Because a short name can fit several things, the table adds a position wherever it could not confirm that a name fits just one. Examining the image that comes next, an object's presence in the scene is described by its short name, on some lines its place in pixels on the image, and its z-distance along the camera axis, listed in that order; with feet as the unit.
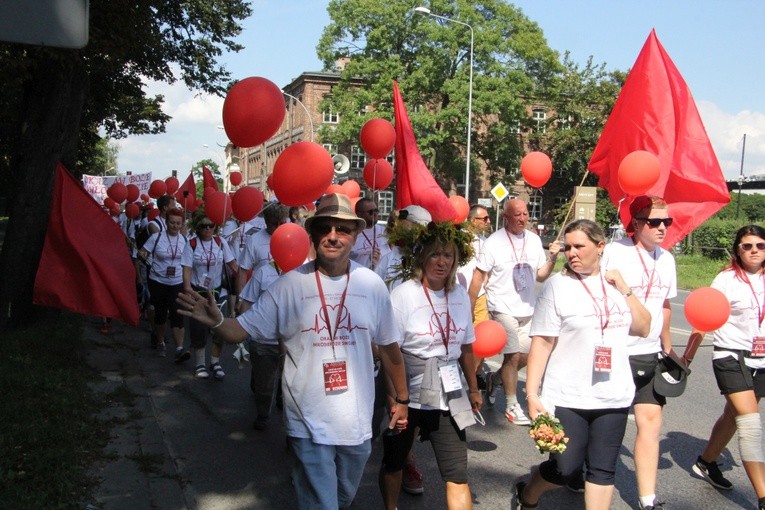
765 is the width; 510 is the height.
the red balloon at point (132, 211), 48.55
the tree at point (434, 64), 148.05
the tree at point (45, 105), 30.71
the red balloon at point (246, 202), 23.58
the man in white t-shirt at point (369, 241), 23.79
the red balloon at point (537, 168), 22.56
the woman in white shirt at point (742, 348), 16.49
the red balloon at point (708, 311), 16.08
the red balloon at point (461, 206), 25.79
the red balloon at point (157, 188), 44.86
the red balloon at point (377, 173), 24.56
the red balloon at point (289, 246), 19.06
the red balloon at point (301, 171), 14.58
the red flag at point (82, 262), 26.84
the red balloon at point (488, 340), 18.01
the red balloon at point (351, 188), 29.25
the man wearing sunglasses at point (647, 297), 15.29
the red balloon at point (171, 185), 46.52
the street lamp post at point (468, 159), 121.51
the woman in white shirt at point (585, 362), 13.41
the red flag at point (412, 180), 23.00
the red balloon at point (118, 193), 46.93
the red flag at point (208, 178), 33.78
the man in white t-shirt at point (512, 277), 24.00
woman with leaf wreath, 13.70
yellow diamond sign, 90.99
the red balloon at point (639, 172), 17.28
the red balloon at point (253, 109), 14.52
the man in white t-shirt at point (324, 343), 11.49
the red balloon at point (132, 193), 51.19
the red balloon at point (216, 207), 24.39
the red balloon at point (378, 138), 22.97
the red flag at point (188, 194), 40.15
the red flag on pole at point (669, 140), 20.08
